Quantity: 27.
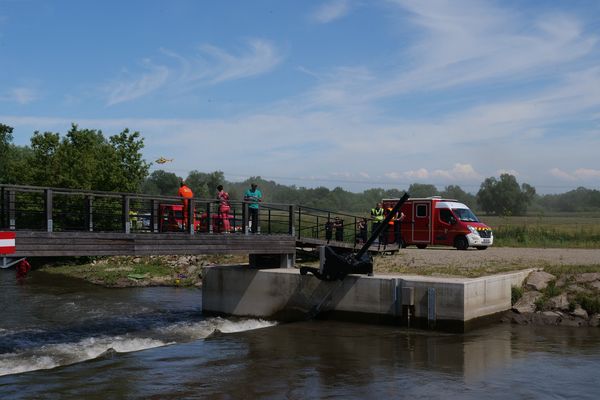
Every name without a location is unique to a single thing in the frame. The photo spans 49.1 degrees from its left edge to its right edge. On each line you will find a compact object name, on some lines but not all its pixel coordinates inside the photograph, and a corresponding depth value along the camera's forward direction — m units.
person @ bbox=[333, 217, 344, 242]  26.92
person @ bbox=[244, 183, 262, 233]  22.27
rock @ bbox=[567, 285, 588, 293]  20.09
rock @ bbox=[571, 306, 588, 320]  19.30
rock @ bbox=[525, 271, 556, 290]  20.77
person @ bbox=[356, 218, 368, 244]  27.75
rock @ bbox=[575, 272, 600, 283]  20.53
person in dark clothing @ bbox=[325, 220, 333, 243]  25.32
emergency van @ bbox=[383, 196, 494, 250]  29.45
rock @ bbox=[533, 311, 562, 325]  19.31
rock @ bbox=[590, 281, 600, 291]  20.03
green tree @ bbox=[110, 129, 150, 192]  49.47
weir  18.27
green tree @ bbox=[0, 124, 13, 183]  84.11
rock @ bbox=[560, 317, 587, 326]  19.05
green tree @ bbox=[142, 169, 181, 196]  134.12
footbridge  15.30
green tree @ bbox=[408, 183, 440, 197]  124.17
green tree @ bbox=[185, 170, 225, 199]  109.89
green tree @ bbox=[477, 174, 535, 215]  130.00
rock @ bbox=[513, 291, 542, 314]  19.90
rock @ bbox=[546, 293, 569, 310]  19.70
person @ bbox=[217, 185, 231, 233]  21.75
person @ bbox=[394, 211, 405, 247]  27.70
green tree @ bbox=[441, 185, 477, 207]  147.12
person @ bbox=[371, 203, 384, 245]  27.82
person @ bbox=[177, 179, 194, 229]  20.00
